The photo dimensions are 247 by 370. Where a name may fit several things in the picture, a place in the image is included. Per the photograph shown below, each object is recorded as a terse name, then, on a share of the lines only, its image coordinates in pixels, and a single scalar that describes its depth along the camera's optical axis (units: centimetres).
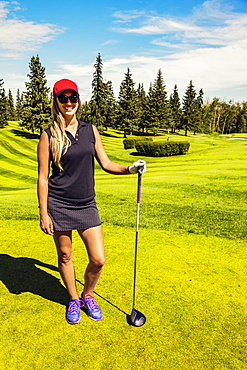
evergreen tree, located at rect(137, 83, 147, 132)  7369
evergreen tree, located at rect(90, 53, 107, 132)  6353
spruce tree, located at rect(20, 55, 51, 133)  5216
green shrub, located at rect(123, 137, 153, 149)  4429
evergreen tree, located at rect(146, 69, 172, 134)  7069
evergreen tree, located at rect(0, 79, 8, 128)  5886
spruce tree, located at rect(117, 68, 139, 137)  6806
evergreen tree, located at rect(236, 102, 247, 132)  9519
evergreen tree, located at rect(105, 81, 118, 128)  7196
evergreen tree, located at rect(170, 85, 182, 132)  7950
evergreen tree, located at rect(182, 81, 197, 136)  7362
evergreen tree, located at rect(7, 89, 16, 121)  9556
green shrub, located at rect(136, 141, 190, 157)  3438
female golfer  342
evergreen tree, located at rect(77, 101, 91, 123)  6488
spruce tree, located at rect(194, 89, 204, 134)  7394
